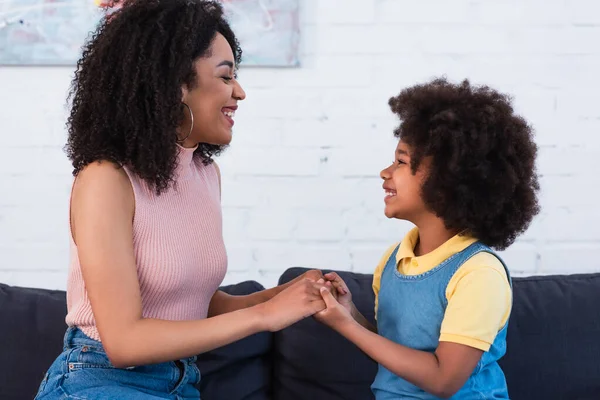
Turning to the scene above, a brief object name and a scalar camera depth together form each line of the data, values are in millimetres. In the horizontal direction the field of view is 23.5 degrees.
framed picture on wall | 2995
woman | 2252
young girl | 2258
